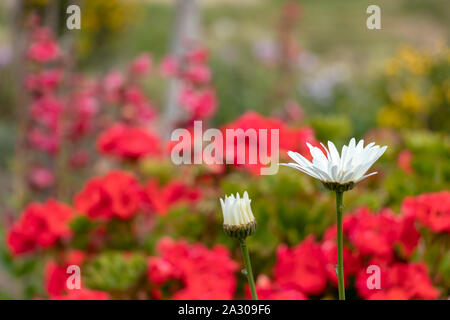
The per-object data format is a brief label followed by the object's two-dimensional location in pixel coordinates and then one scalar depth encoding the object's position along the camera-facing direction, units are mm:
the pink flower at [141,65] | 1669
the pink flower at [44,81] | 1681
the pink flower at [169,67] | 1715
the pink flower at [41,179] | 1840
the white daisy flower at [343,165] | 961
